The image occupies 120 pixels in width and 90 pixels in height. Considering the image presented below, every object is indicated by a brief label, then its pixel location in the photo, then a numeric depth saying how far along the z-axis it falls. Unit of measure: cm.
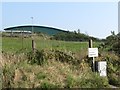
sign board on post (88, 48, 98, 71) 1401
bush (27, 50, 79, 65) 1337
